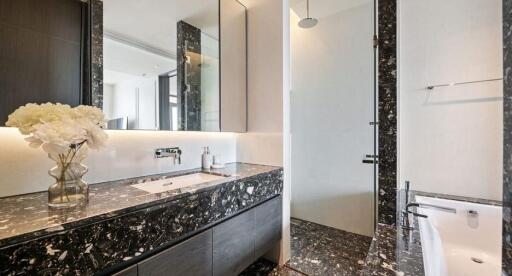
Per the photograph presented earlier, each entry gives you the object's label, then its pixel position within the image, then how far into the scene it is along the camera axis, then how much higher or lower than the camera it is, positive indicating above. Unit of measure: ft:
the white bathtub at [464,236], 5.24 -2.69
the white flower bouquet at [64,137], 2.60 -0.02
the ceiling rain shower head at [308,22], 8.35 +4.51
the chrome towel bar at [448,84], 6.06 +1.57
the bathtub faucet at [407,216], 5.13 -1.97
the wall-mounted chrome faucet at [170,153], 5.20 -0.43
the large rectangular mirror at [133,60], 3.34 +1.58
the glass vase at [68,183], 2.86 -0.66
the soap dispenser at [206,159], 6.08 -0.67
